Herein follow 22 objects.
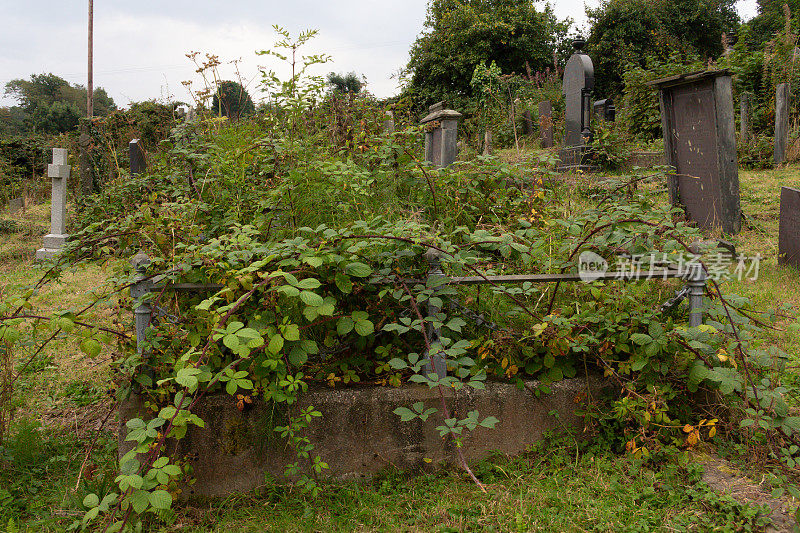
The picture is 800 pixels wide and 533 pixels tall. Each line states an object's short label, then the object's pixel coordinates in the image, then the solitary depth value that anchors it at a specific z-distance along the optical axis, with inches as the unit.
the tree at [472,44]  929.5
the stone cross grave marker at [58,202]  348.5
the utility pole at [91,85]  815.1
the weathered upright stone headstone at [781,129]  370.6
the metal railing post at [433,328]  103.1
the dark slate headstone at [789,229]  192.7
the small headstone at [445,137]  217.2
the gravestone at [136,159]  296.4
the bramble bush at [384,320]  92.0
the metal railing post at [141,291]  103.5
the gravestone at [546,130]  483.5
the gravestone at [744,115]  404.5
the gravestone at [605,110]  555.8
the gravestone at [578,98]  444.8
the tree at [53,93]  1233.9
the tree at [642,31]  945.6
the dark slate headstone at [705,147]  227.9
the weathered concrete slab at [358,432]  102.7
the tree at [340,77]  1057.0
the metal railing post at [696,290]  104.5
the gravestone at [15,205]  475.5
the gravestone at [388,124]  234.5
